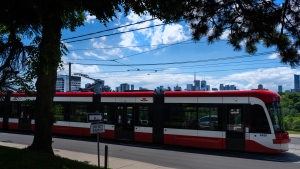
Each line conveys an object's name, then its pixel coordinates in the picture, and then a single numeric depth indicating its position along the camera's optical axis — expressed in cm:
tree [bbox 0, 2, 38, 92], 584
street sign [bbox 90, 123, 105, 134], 948
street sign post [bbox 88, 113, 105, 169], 951
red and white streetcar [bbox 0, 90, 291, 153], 1456
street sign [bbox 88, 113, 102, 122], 966
